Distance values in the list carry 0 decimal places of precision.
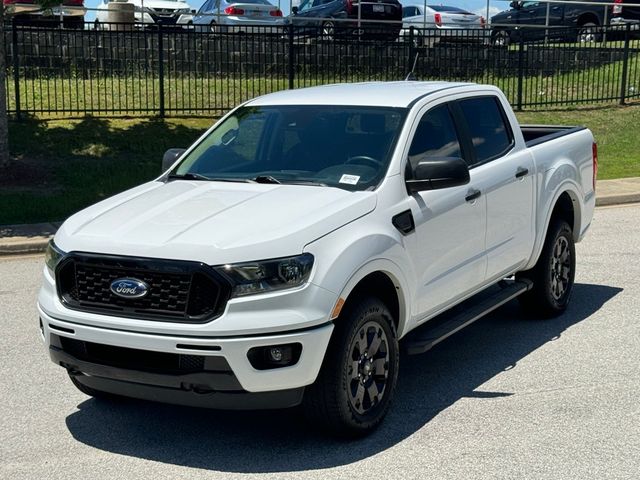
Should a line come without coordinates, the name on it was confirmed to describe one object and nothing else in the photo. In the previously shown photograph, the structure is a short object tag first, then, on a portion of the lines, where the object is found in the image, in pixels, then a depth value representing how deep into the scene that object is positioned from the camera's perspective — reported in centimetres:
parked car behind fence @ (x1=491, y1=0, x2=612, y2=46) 3009
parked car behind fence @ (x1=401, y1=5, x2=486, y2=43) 2880
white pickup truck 490
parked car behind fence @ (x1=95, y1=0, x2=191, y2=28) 2711
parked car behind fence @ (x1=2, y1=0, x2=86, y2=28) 2069
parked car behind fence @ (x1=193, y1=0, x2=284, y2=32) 2615
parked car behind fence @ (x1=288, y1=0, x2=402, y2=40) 2655
